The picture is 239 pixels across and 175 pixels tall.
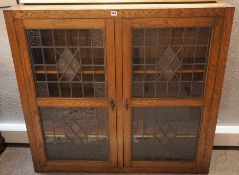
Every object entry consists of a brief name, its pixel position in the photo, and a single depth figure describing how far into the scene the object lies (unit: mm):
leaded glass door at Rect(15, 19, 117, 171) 1683
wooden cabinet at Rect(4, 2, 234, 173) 1624
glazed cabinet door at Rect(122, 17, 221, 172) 1666
